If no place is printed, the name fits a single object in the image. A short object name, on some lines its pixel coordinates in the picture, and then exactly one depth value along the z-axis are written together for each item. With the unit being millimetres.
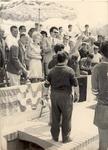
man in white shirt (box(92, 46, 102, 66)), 7496
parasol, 5605
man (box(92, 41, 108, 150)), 3820
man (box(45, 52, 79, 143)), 4465
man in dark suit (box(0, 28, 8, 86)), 5473
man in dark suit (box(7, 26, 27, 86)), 5668
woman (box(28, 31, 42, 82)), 6027
